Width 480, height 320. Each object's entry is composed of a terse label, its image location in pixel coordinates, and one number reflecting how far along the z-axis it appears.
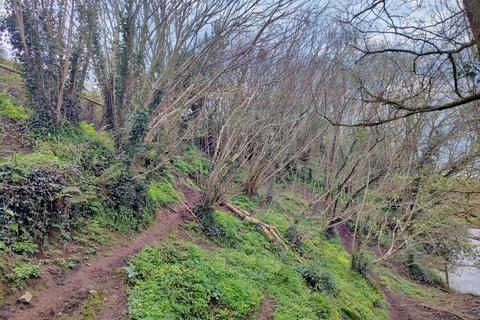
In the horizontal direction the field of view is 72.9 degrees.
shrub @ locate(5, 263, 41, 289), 3.70
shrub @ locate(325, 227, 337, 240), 12.32
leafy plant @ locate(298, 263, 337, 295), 7.75
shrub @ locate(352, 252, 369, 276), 10.34
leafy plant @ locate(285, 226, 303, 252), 9.74
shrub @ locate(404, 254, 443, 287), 13.26
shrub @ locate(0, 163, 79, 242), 4.29
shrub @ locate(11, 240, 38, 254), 4.11
